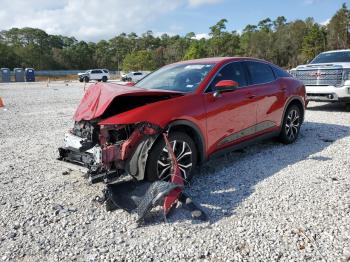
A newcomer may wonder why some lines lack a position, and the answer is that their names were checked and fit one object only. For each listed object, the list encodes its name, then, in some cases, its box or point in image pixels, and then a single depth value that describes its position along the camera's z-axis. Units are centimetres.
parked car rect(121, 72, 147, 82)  4247
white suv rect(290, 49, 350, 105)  981
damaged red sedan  404
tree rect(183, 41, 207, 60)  8625
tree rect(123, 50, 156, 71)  7044
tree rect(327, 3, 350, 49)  6500
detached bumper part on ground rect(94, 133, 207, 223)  359
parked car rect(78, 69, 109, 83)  4710
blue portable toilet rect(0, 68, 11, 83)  5047
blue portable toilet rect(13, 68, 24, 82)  5225
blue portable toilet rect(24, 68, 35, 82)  5266
